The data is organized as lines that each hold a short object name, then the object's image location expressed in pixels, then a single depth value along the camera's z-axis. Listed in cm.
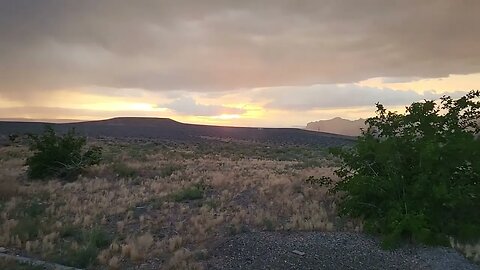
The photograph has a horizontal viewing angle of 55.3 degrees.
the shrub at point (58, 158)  2338
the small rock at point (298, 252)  956
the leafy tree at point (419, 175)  1079
